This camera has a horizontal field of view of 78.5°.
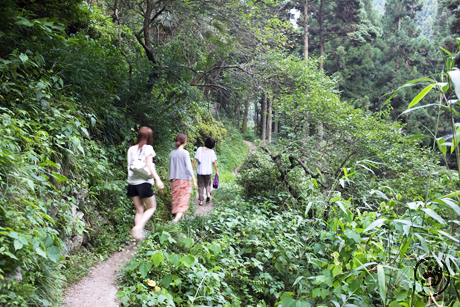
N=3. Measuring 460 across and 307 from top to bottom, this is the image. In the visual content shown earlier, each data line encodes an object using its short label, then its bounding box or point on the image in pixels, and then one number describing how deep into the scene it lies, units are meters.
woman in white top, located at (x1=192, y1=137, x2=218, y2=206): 6.83
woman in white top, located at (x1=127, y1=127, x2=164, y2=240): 4.29
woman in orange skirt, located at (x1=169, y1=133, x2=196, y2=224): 5.41
